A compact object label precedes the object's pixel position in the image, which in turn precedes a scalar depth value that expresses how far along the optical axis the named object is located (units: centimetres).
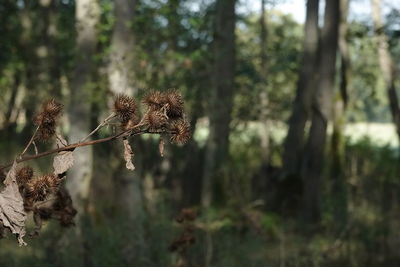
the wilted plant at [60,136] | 287
